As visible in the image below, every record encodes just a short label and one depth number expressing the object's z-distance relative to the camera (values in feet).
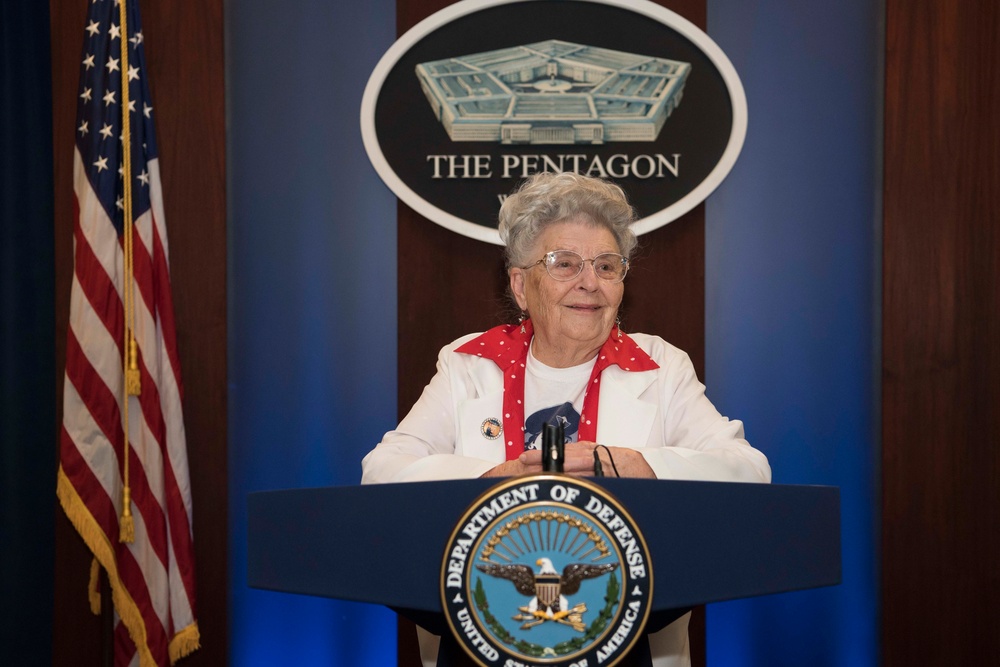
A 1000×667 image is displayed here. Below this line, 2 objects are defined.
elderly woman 6.38
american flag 8.55
